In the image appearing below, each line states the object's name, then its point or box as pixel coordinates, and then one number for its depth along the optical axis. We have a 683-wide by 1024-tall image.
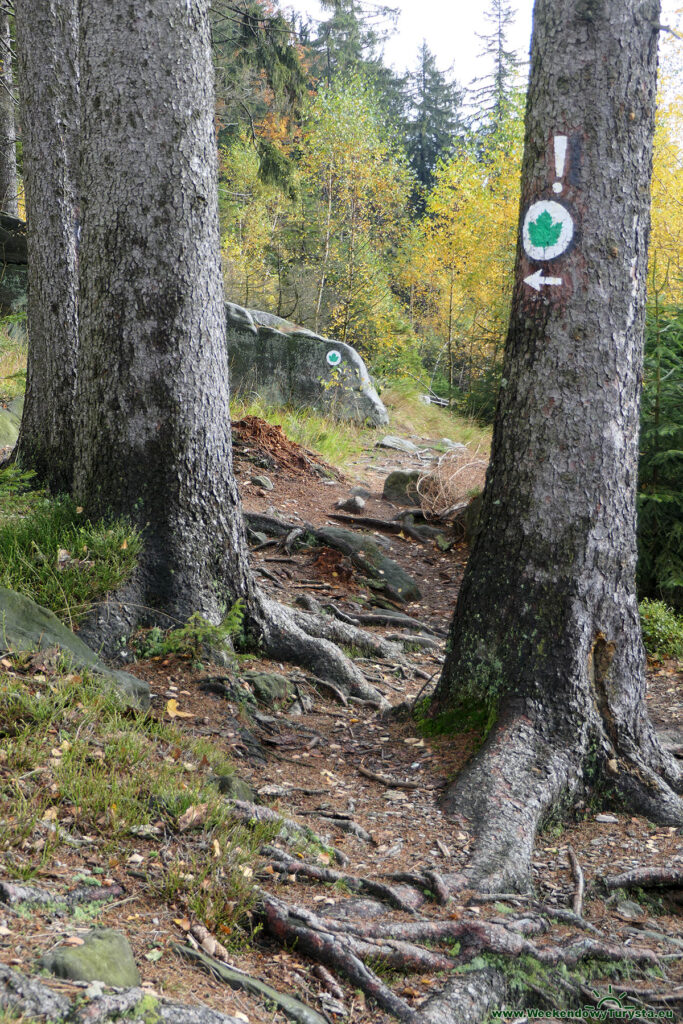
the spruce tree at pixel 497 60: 30.10
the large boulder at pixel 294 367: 13.48
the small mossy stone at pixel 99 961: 1.85
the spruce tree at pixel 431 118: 39.81
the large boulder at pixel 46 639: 3.39
